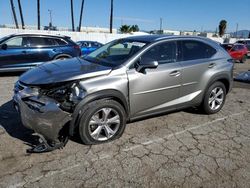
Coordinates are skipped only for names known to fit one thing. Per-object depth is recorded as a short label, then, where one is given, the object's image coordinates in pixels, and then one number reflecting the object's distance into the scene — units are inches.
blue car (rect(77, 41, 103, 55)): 627.8
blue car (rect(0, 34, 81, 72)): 305.3
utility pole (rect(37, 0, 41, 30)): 1359.5
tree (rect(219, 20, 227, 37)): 2268.7
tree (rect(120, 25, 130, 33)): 2483.5
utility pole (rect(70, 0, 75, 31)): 1554.7
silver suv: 121.8
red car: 614.1
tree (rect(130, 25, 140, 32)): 2619.6
